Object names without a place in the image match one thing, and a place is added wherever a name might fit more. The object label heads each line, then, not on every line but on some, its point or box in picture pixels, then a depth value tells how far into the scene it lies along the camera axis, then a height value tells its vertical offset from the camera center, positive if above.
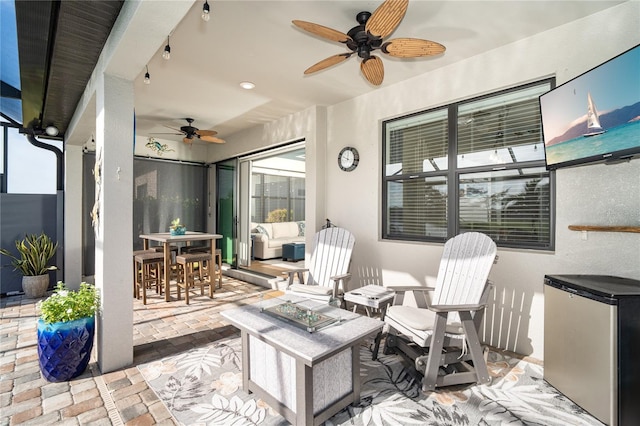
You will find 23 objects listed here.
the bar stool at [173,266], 4.65 -0.92
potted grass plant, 4.52 -0.79
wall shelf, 2.15 -0.12
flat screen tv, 1.94 +0.68
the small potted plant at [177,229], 4.91 -0.30
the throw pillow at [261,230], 7.99 -0.50
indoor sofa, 7.78 -0.70
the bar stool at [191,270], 4.28 -0.88
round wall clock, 4.13 +0.71
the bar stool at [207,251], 4.98 -0.66
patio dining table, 4.34 -0.43
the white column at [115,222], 2.49 -0.10
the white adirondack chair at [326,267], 3.28 -0.67
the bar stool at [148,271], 4.29 -0.94
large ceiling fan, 1.93 +1.22
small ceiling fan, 4.91 +1.23
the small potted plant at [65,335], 2.28 -0.94
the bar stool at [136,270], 4.62 -0.90
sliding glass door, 6.45 +0.03
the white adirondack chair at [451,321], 2.21 -0.85
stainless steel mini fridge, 1.80 -0.83
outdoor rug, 1.92 -1.29
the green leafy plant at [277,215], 8.86 -0.14
